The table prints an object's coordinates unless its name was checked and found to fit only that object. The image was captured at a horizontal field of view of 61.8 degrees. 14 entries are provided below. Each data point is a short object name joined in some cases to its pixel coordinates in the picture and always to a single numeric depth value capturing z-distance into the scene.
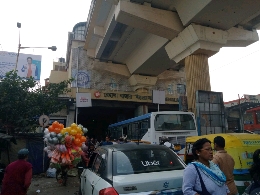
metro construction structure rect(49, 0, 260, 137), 12.55
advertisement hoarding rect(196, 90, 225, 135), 11.73
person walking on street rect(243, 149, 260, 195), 2.36
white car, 2.83
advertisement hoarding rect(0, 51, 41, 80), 19.98
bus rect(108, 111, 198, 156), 9.96
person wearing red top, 4.28
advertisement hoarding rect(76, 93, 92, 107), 16.08
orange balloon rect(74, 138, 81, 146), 7.32
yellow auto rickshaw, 3.97
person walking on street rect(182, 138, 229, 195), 2.20
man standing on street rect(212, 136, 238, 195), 3.41
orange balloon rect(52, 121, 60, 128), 7.48
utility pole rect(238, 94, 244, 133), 14.33
